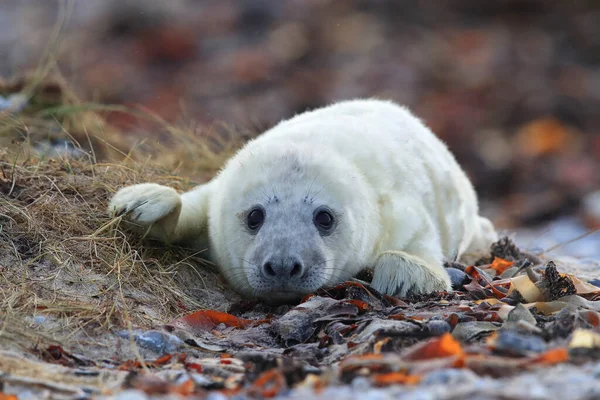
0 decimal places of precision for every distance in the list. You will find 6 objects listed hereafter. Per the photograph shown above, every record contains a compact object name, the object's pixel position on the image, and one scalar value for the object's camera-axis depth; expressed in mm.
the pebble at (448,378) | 5437
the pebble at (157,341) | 7266
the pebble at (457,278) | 9437
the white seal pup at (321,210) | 8602
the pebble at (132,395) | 5321
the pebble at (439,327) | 6934
